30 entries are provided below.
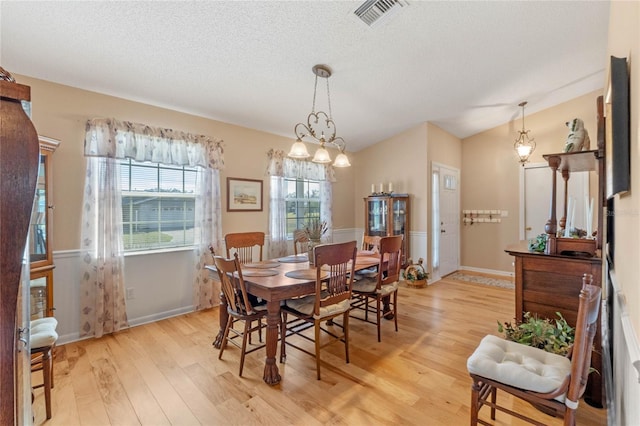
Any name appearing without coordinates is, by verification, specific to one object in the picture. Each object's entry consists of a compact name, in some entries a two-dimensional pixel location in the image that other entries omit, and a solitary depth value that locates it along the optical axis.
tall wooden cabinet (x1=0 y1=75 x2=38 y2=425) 0.65
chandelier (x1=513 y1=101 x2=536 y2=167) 4.77
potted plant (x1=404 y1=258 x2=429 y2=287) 4.75
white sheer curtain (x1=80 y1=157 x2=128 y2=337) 2.96
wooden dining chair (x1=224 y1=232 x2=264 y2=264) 3.17
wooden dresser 2.01
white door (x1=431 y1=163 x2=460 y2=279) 5.21
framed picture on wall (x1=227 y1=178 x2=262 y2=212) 4.06
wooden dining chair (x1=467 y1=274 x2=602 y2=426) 1.33
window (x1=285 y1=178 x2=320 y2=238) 4.95
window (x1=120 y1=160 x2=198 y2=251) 3.35
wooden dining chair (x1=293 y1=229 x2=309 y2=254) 3.80
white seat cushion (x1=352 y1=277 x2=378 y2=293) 2.98
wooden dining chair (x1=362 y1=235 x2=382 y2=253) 3.71
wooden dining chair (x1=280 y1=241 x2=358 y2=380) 2.28
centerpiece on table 2.90
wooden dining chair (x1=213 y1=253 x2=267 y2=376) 2.23
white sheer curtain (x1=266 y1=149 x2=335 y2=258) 4.50
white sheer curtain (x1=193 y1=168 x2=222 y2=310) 3.71
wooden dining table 2.17
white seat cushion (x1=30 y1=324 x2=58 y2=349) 1.79
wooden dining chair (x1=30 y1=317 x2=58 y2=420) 1.80
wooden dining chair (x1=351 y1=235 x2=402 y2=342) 2.86
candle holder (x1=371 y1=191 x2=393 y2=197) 5.18
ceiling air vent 2.16
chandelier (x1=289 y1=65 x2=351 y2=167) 2.64
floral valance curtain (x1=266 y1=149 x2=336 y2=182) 4.48
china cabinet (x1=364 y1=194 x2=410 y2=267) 5.09
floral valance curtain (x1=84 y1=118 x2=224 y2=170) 2.96
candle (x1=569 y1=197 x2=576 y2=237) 2.20
